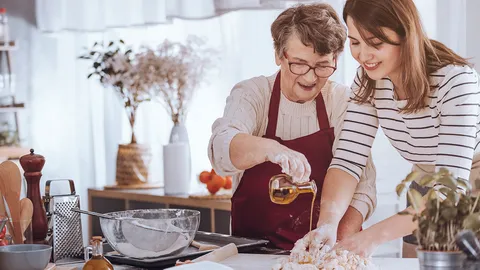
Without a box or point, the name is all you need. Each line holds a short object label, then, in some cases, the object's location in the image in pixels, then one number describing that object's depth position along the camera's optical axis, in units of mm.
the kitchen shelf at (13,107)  4750
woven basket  3639
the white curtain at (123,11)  3527
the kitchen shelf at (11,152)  4448
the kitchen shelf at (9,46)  4723
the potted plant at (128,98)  3541
